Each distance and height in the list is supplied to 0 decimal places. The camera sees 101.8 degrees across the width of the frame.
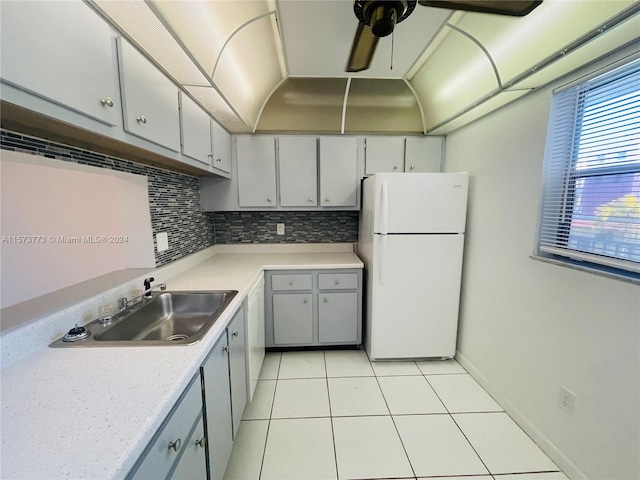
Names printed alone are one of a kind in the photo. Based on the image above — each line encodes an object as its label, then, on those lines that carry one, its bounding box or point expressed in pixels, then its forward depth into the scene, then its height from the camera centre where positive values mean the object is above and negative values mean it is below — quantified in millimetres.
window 1127 +196
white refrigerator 2107 -416
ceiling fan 1021 +821
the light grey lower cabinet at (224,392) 1083 -883
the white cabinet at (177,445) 662 -686
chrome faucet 1455 -441
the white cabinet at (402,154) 2580 +582
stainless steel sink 1146 -559
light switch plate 1812 -226
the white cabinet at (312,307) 2365 -883
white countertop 524 -503
